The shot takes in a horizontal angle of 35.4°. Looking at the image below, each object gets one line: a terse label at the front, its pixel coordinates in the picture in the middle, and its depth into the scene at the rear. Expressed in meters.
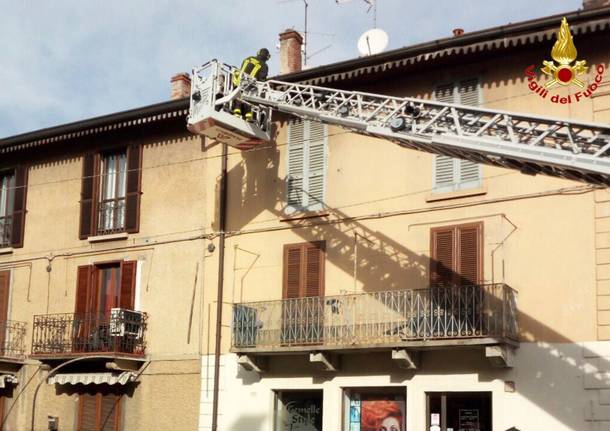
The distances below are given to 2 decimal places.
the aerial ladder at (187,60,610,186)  13.59
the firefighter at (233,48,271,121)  19.88
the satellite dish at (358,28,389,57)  22.52
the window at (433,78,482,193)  19.58
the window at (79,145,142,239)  24.53
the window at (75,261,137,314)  24.32
